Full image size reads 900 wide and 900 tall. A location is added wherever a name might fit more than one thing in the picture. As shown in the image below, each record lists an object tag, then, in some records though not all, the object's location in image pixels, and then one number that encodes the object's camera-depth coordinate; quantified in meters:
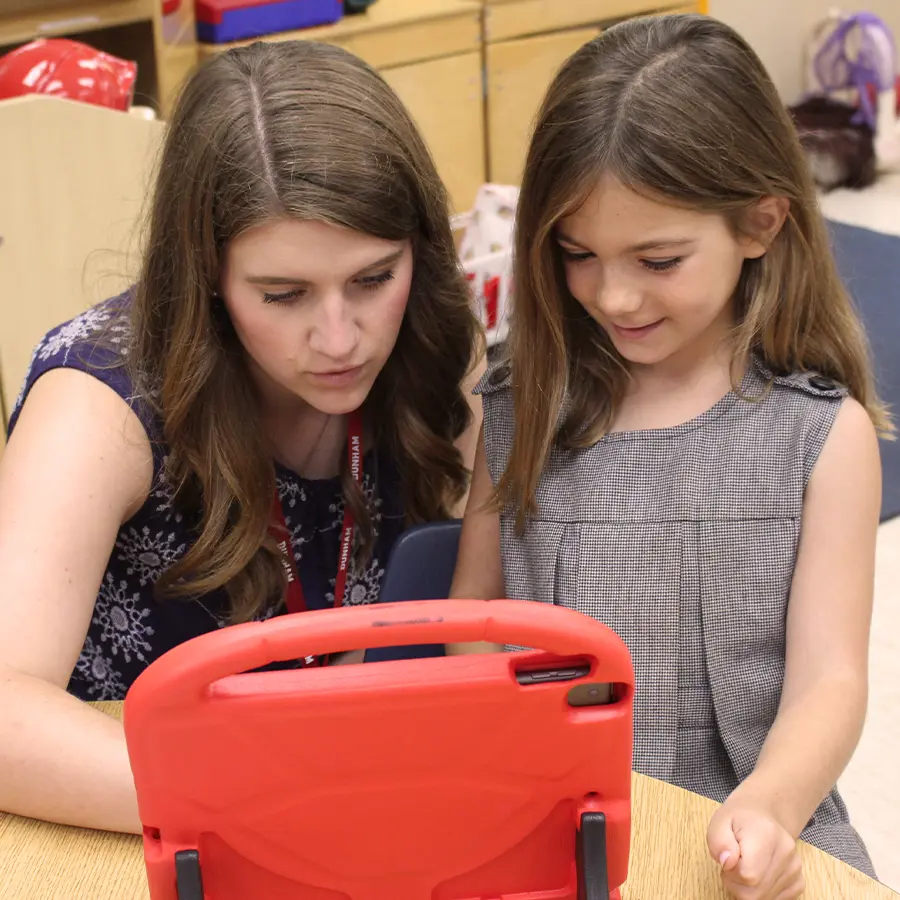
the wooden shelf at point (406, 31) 3.05
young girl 1.05
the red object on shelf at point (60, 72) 2.22
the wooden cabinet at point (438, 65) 3.12
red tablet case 0.62
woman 1.01
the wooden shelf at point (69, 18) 2.37
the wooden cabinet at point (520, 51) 3.37
